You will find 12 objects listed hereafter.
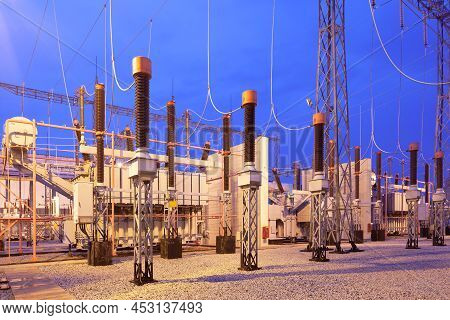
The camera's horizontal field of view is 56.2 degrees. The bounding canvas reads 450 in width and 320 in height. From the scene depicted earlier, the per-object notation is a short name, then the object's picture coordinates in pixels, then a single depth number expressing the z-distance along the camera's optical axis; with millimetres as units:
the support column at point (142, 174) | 11373
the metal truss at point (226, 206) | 23359
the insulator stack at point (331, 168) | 25972
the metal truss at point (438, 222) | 26422
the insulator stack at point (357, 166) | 35844
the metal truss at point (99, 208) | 18219
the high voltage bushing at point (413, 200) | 24500
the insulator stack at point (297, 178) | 44938
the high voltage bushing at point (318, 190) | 17531
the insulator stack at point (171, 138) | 22047
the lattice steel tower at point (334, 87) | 23062
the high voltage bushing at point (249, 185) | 14359
